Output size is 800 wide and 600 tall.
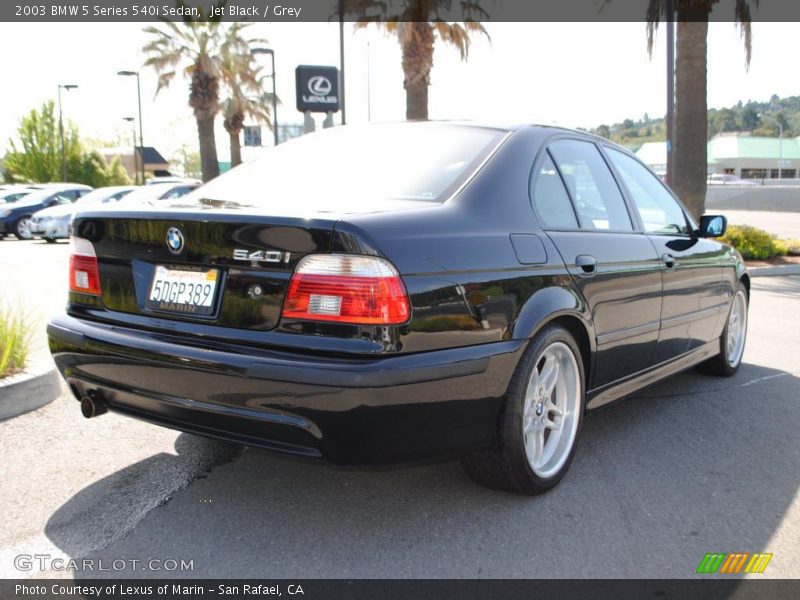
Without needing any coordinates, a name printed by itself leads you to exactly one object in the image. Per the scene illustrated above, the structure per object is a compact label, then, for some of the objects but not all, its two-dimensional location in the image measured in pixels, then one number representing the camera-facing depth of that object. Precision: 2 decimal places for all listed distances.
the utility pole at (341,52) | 14.78
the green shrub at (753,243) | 14.10
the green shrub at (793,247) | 14.95
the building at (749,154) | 83.88
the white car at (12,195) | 23.88
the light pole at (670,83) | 14.07
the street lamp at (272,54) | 23.87
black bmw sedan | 2.55
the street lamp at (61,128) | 44.70
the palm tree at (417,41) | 16.84
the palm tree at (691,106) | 13.84
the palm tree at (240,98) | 28.14
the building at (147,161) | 78.62
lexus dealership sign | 14.47
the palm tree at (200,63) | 27.05
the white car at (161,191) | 17.47
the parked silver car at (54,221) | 19.23
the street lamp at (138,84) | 38.69
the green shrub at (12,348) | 4.39
